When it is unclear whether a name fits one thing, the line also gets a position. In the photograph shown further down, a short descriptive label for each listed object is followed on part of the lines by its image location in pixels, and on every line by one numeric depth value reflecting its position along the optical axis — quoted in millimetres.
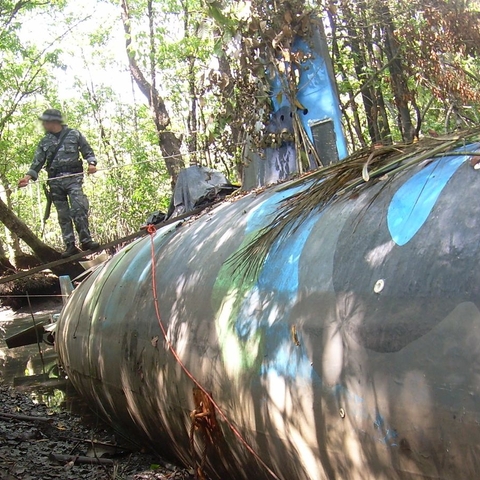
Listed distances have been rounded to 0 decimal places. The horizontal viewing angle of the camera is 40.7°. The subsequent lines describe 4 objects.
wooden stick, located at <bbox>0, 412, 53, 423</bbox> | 6379
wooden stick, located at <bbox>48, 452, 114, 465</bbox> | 5203
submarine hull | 2295
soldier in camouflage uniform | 8789
